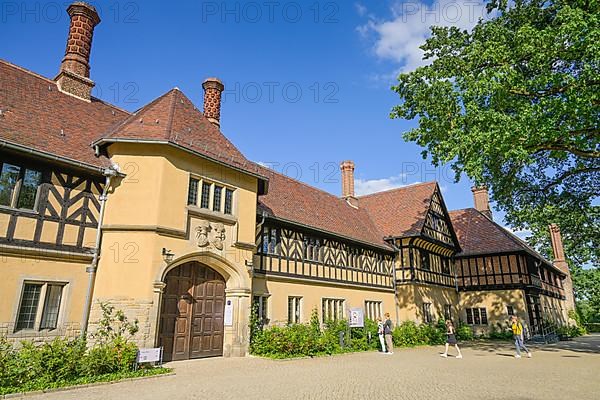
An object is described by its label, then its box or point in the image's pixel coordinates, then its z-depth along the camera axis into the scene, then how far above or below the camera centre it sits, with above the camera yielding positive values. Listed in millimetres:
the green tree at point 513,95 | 13492 +8159
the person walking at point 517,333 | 16308 -567
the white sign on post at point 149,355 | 9859 -926
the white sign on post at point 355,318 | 17000 -2
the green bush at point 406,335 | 20116 -847
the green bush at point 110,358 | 8992 -930
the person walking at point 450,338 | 15727 -750
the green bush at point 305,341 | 13594 -818
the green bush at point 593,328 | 45469 -967
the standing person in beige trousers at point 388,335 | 16828 -691
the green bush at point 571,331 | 31359 -956
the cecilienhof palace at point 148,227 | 10164 +2806
